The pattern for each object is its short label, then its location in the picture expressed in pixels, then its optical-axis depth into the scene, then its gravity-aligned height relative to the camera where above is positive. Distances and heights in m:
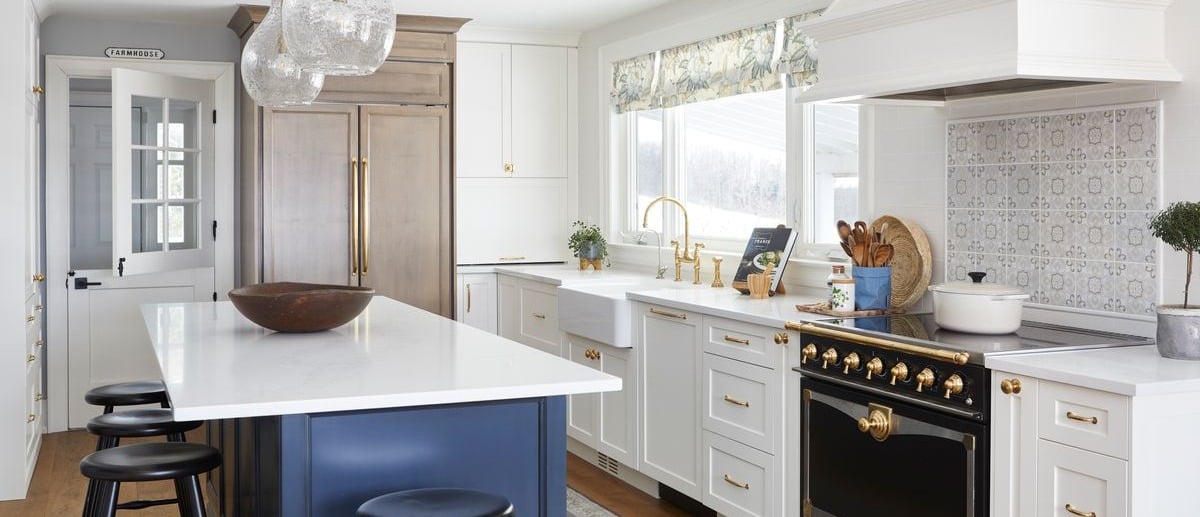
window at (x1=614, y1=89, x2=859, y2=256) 4.57 +0.36
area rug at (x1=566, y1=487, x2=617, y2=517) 4.61 -1.11
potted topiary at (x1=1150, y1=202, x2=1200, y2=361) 2.75 -0.17
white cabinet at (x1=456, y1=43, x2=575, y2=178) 6.41 +0.78
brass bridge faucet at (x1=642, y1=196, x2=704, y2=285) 5.30 -0.05
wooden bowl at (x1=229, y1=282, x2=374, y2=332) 3.32 -0.20
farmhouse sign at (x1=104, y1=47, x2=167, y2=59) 6.17 +1.06
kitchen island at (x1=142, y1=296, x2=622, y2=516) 2.43 -0.40
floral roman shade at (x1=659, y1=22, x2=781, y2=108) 4.79 +0.82
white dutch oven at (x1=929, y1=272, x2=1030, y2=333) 3.27 -0.19
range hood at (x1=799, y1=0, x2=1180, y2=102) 2.92 +0.55
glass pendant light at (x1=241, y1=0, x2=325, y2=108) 3.14 +0.50
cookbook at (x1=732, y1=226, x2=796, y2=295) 4.56 -0.04
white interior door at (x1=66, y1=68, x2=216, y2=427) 5.77 +0.14
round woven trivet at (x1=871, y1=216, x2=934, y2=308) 3.95 -0.06
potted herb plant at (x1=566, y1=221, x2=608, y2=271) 6.16 -0.02
